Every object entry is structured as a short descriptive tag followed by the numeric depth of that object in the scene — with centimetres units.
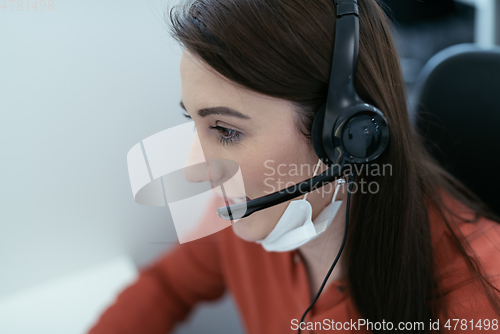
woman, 52
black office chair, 79
